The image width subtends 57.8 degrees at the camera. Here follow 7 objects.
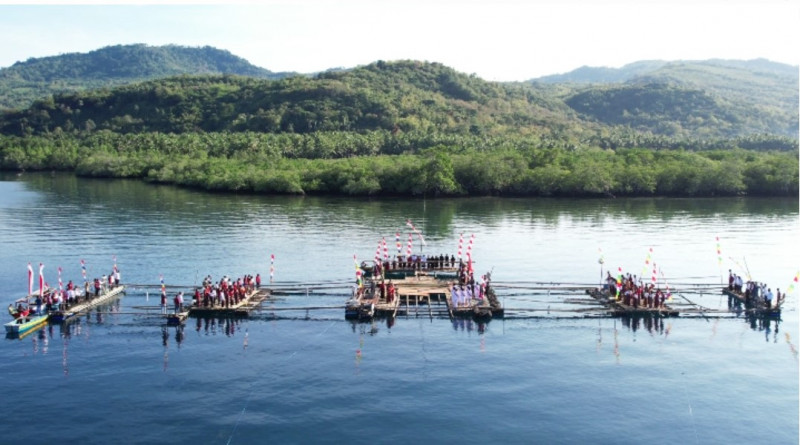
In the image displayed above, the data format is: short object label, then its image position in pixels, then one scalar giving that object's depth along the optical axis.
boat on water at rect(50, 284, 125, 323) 43.00
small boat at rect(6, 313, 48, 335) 40.22
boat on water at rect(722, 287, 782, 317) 45.69
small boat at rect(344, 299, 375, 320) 44.12
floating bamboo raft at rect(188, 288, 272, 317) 44.16
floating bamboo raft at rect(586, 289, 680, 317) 45.03
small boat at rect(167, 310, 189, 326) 42.25
